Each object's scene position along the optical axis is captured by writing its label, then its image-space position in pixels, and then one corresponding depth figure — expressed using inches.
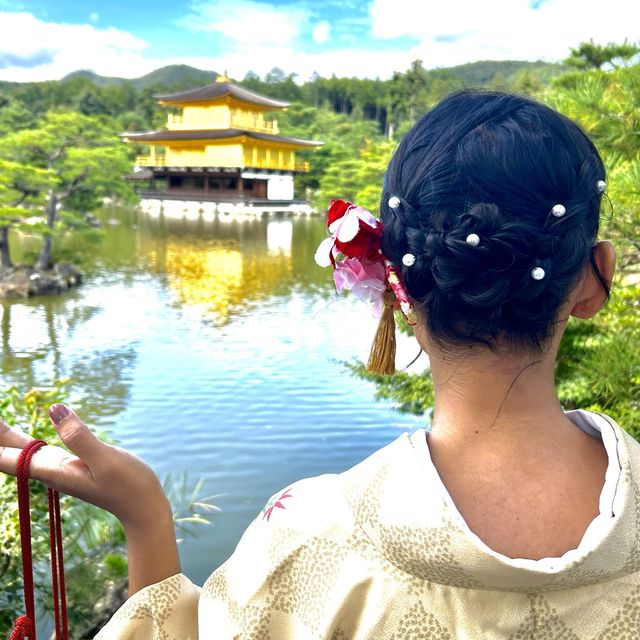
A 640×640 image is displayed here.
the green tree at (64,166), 299.0
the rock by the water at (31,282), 269.9
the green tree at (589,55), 160.1
